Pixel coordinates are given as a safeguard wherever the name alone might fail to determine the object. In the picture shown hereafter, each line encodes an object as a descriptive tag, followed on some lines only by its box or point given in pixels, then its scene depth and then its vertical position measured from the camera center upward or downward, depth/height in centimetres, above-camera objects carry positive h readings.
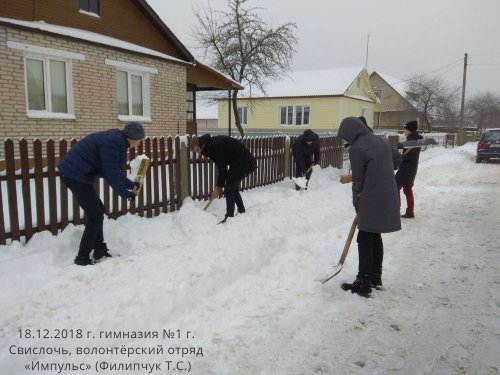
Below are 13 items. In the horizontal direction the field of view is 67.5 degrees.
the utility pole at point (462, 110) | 2942 +256
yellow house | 2856 +307
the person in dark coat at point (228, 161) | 545 -31
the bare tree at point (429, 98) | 4225 +513
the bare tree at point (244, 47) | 2069 +520
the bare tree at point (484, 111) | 6725 +584
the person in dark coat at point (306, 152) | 844 -25
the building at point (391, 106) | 4266 +415
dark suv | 1658 -11
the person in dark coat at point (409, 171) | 648 -50
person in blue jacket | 366 -29
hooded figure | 342 -43
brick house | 826 +183
